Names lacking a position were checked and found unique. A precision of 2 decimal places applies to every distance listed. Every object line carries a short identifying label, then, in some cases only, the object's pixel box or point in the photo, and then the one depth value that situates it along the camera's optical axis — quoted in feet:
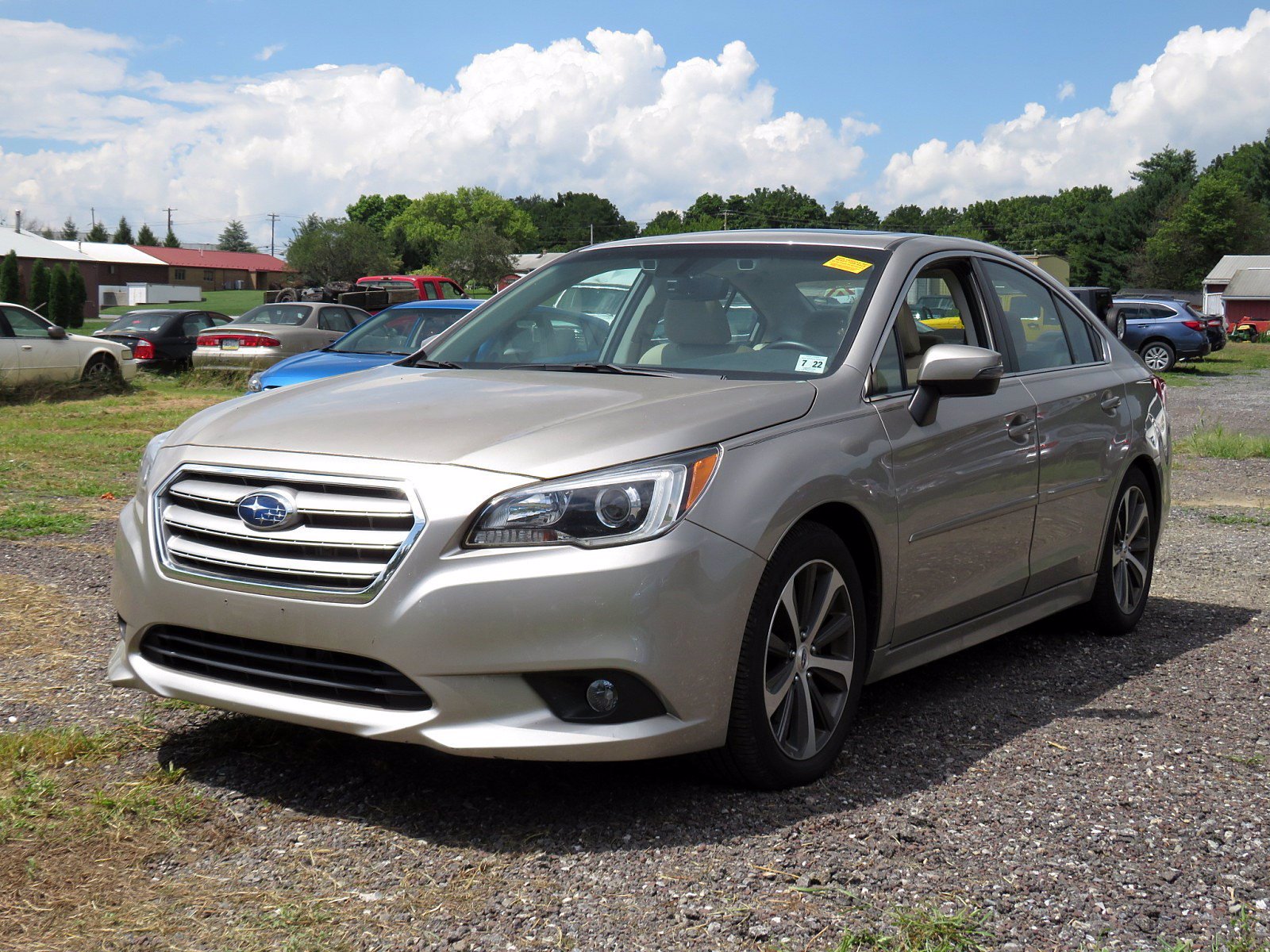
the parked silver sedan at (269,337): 70.54
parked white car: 63.77
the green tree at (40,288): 209.67
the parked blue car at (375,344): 38.14
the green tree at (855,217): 446.19
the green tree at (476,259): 359.46
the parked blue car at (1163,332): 110.11
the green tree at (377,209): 587.27
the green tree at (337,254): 339.16
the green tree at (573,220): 594.24
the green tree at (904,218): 474.90
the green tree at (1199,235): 331.36
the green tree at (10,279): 223.92
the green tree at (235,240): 639.76
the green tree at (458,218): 538.88
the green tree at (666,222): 496.64
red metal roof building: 417.08
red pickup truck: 95.20
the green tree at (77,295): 211.61
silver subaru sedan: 11.03
